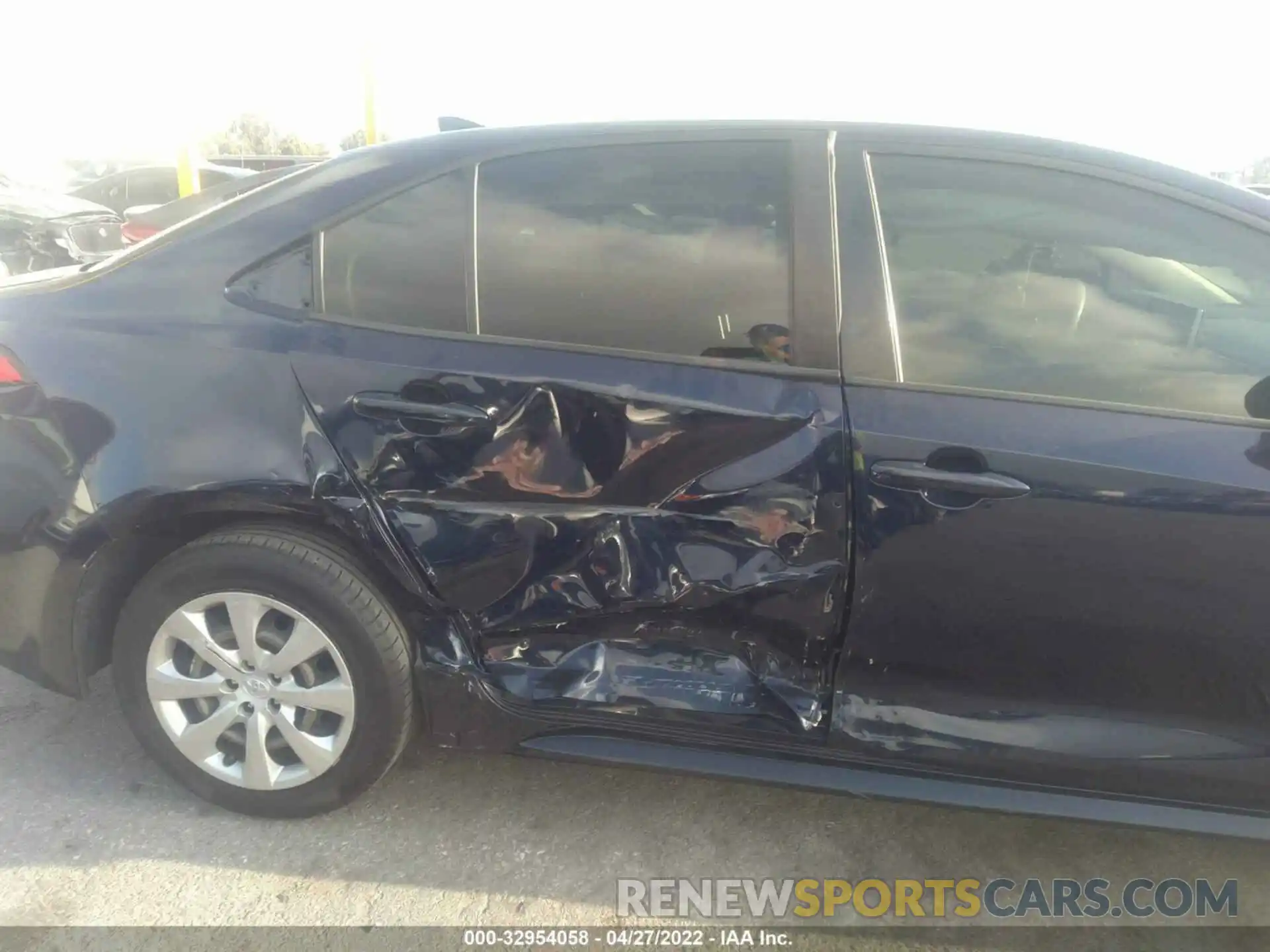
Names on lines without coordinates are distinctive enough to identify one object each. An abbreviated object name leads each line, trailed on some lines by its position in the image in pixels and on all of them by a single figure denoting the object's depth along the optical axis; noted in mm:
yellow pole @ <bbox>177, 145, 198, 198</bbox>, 8375
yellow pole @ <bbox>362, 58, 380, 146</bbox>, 8203
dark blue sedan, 1859
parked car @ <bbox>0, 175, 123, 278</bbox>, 8617
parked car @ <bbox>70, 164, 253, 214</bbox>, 13734
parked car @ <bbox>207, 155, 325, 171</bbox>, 14477
